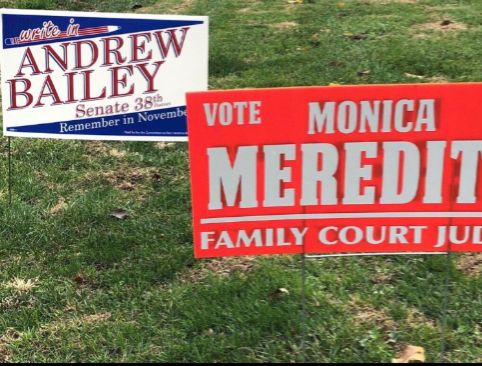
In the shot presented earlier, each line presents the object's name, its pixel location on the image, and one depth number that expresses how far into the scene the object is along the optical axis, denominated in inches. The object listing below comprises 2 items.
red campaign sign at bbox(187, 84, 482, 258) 84.4
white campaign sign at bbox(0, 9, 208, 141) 130.3
